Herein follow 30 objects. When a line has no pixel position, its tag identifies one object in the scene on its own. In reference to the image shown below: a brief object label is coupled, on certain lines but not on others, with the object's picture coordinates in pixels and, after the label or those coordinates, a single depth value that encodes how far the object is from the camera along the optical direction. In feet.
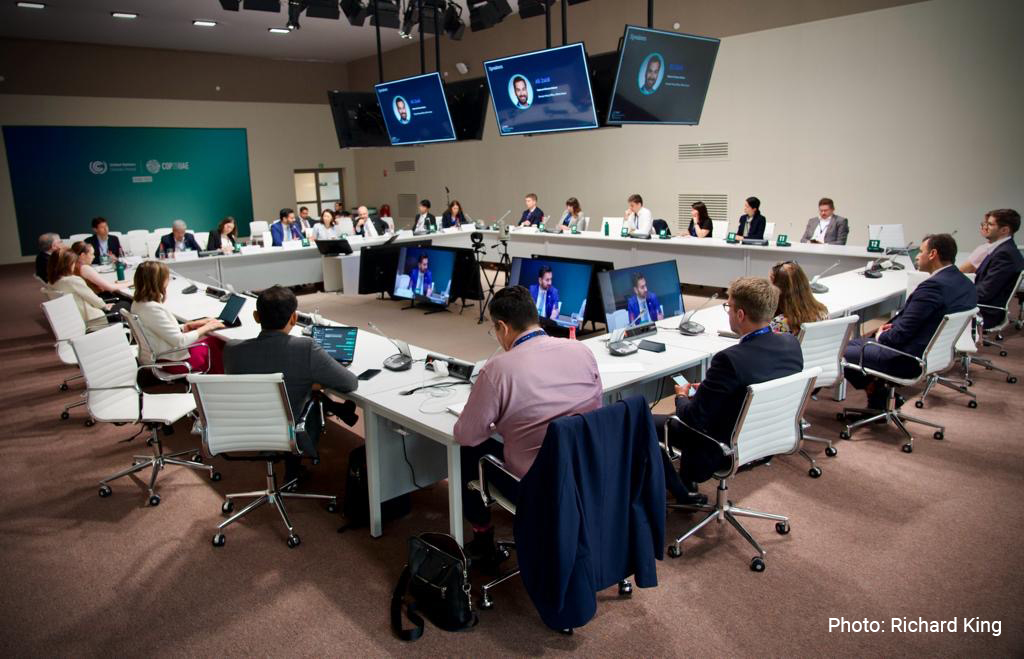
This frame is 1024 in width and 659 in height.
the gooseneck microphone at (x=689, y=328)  14.89
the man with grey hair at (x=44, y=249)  24.12
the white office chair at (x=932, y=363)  13.85
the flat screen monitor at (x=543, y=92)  17.74
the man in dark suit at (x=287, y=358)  10.62
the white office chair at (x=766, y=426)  9.48
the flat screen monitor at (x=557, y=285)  19.27
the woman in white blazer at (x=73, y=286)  19.03
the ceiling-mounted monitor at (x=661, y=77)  16.66
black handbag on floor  8.76
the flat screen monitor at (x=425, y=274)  27.02
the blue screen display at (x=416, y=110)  23.98
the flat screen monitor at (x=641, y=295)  15.21
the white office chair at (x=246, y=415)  10.14
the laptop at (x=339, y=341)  13.01
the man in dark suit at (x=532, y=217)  37.47
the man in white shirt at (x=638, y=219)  32.09
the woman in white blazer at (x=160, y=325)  14.64
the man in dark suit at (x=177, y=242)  29.17
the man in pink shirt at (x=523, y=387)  8.57
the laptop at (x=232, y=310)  15.90
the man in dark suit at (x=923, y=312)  14.17
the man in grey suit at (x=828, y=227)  27.37
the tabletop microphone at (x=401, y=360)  12.44
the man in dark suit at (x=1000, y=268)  18.26
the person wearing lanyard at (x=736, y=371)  9.67
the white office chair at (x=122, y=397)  12.43
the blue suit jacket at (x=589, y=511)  7.69
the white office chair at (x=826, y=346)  12.87
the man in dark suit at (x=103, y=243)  29.04
